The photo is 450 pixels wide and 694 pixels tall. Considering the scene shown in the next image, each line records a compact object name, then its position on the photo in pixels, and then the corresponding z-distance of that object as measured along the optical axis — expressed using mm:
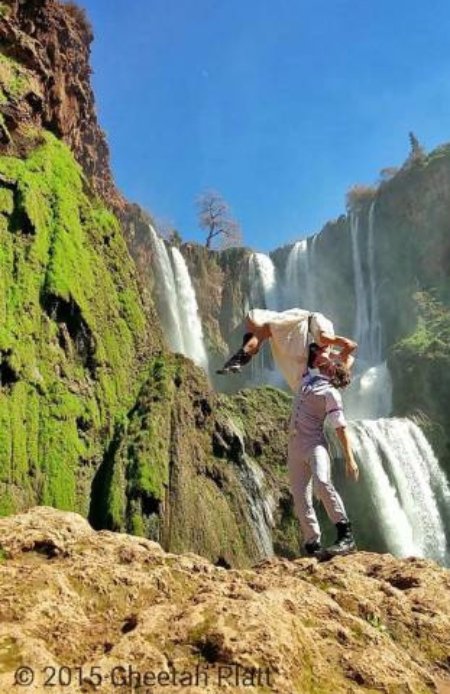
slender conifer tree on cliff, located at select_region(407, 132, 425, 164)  50156
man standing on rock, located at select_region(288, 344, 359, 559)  5109
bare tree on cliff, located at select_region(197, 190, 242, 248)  58406
